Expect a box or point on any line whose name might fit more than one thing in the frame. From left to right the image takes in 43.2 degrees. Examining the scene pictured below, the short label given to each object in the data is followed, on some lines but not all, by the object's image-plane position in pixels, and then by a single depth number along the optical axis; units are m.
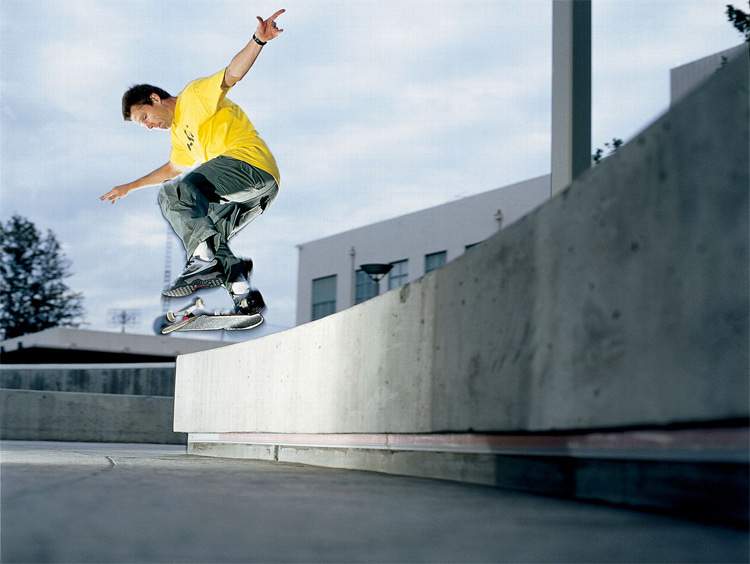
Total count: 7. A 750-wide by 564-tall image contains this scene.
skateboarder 7.99
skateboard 8.25
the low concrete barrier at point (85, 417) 20.39
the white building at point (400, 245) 43.34
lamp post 19.81
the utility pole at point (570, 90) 6.18
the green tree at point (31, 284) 76.69
